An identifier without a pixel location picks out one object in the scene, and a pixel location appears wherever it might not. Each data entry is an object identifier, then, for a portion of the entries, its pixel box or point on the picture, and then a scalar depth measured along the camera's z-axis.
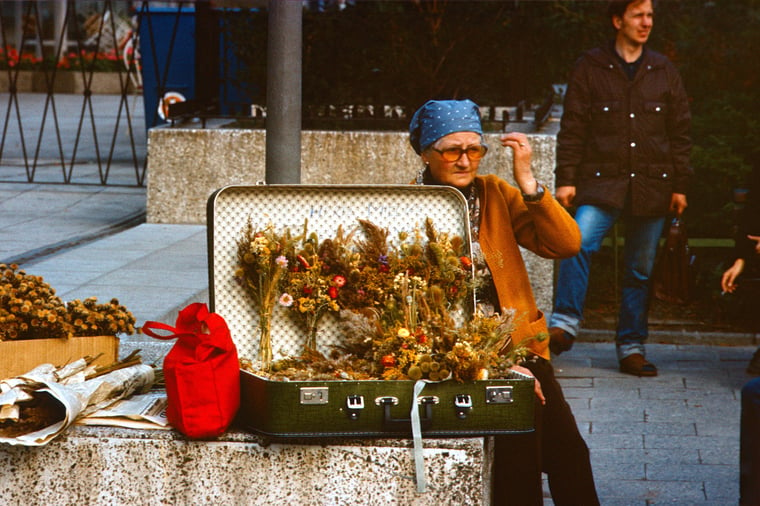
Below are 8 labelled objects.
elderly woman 6.66
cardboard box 6.18
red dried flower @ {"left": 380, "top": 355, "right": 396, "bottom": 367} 5.84
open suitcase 5.51
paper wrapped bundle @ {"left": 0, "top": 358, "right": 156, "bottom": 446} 5.55
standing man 12.15
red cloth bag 5.51
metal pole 8.48
